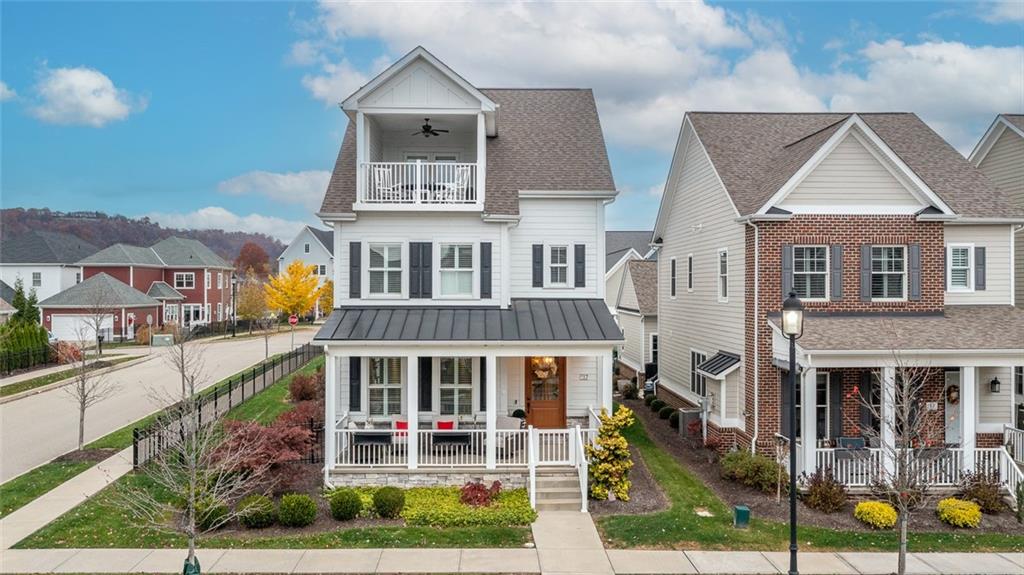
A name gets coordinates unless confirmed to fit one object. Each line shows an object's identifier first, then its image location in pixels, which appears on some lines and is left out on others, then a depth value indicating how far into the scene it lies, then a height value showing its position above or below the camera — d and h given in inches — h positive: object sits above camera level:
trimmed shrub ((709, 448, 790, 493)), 545.3 -164.4
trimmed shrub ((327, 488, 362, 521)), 478.9 -166.6
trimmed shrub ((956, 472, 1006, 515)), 516.7 -171.5
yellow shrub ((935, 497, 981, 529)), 482.0 -176.1
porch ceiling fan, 686.5 +180.9
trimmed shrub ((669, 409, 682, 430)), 803.4 -168.7
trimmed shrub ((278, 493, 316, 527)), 468.1 -167.6
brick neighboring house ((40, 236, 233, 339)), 2063.2 +53.7
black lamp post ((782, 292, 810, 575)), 378.6 -22.7
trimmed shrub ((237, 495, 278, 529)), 462.0 -167.6
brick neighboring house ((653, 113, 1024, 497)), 554.9 -0.7
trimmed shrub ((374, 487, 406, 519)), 485.7 -167.1
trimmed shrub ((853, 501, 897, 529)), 478.0 -175.5
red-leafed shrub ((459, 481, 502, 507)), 509.7 -170.3
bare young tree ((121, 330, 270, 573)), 360.8 -127.7
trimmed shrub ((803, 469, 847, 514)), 512.4 -171.9
